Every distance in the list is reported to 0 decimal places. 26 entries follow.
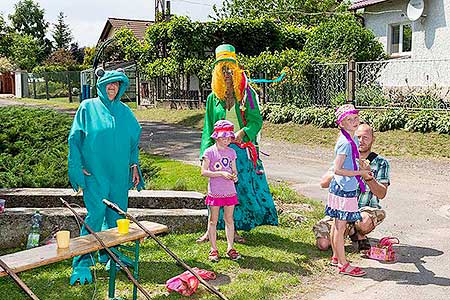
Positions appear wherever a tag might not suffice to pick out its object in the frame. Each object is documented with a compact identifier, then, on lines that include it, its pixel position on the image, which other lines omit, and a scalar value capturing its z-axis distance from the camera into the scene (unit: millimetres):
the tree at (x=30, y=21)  76000
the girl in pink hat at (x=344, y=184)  5289
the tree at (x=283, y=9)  40625
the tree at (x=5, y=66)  46938
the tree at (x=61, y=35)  75950
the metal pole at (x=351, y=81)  16719
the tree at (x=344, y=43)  19281
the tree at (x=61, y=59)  51106
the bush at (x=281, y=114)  17844
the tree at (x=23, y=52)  53031
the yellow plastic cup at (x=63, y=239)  4266
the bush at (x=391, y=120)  14633
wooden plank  3971
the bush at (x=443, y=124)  13435
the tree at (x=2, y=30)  26281
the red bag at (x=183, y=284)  4805
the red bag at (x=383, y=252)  5840
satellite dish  18750
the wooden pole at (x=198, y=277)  3043
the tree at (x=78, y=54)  66100
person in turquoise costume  4969
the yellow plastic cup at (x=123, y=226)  4613
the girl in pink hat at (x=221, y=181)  5656
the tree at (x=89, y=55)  47678
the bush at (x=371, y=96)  16172
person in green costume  6090
